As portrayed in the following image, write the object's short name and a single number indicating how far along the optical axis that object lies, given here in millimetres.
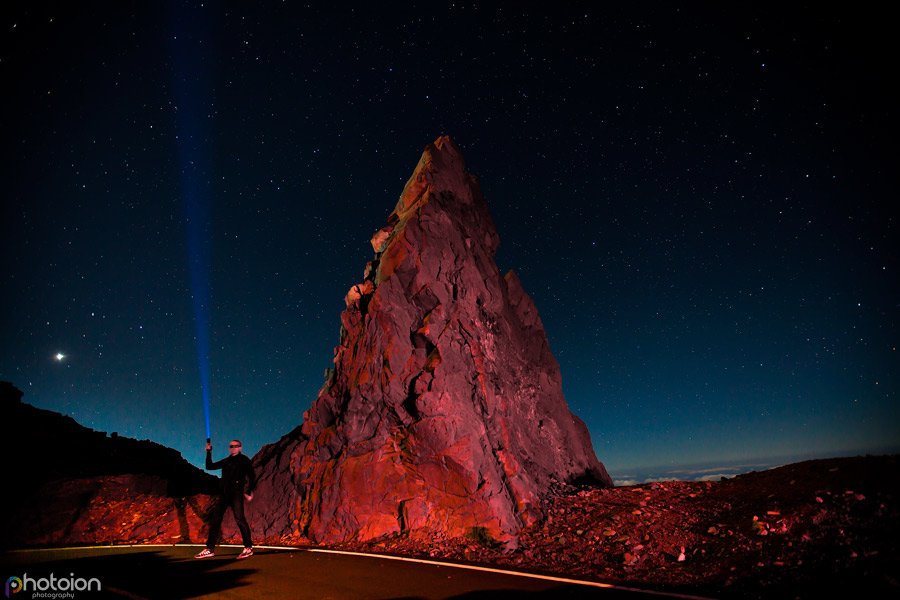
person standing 9336
